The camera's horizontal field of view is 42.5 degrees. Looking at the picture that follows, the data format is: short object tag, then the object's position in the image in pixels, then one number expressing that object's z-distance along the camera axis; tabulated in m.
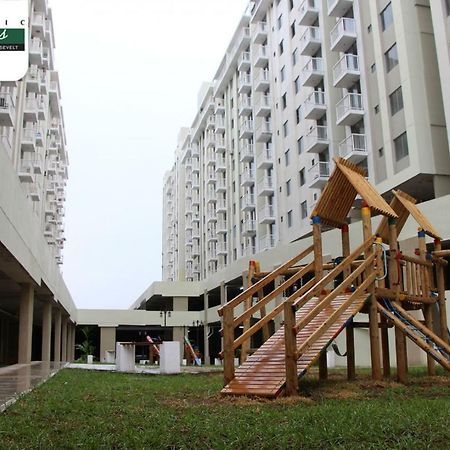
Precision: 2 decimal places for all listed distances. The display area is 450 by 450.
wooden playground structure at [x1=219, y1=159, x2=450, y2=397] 8.72
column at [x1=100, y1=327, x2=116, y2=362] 61.16
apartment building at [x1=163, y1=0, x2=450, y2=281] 31.17
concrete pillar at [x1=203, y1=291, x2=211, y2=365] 52.65
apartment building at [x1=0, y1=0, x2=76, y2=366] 18.33
